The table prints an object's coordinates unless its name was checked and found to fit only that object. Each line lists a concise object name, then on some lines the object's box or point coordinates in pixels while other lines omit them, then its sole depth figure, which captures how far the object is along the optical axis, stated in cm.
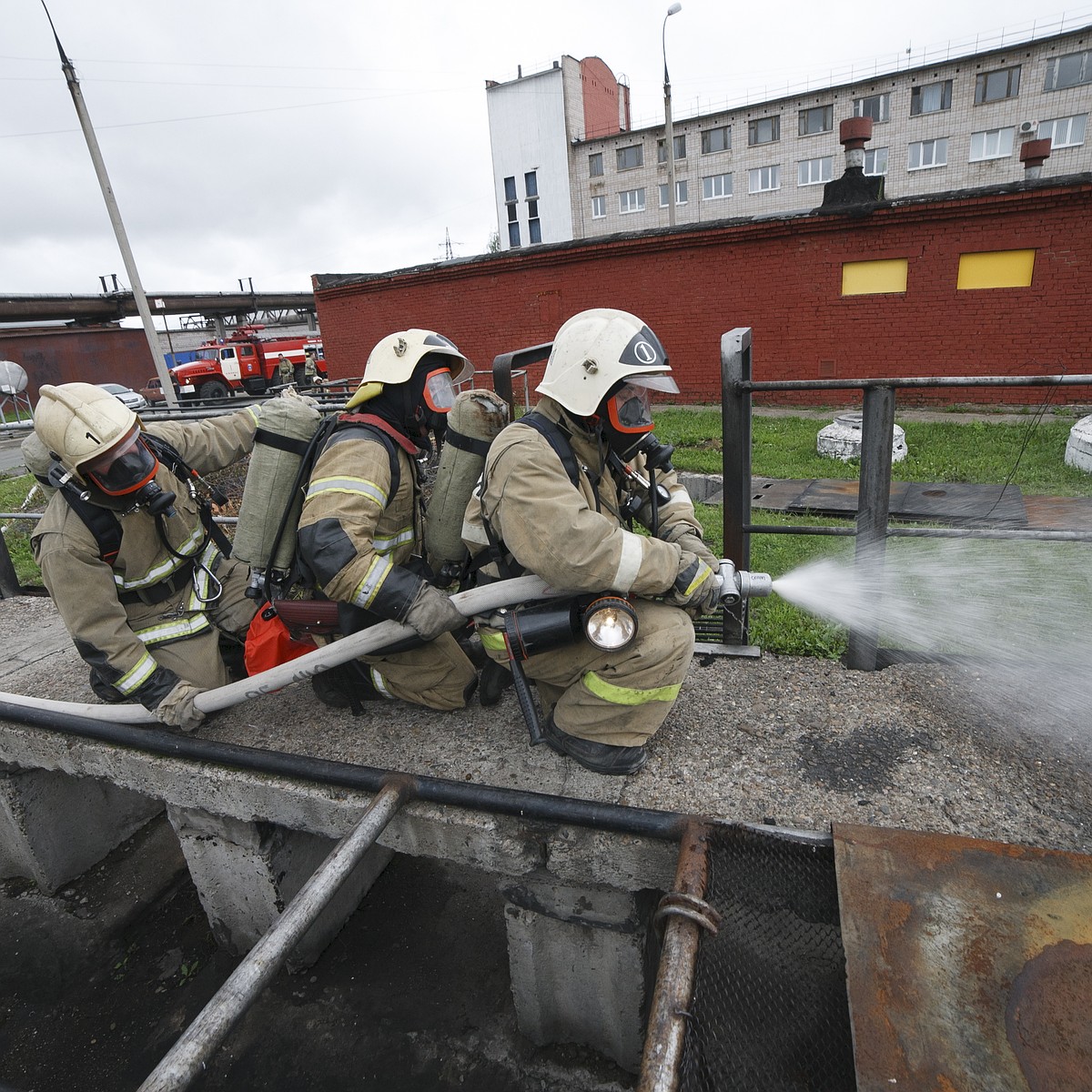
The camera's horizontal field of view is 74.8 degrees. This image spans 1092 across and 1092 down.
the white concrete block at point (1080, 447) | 682
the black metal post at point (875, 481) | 254
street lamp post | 1736
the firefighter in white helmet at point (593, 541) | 213
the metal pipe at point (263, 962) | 129
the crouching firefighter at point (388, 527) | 232
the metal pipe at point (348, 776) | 197
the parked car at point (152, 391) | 2542
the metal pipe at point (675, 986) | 130
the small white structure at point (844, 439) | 782
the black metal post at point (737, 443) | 272
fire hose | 237
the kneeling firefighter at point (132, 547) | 250
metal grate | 146
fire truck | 2395
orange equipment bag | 282
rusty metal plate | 123
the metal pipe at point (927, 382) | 215
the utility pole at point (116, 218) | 1021
